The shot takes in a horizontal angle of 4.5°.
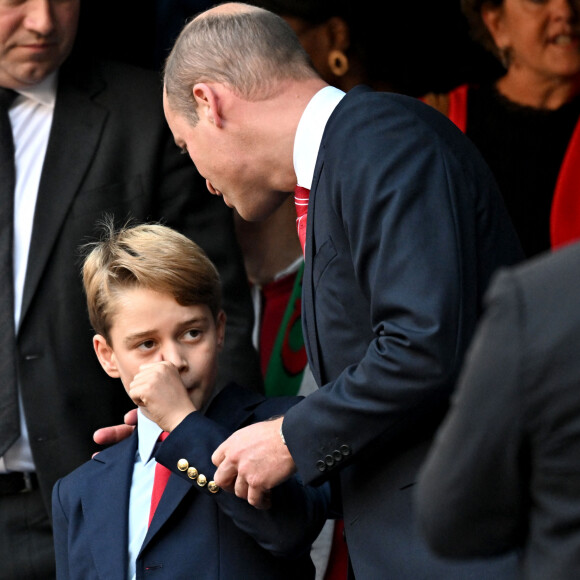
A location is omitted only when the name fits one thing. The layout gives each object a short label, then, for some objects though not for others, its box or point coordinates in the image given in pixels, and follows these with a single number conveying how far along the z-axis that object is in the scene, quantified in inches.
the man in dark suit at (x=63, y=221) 393.7
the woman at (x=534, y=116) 401.5
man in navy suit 360.3
